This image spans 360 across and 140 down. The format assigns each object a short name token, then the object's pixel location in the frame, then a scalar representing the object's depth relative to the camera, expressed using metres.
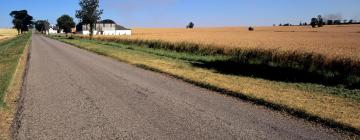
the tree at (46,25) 190.52
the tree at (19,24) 194.60
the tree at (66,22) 146.00
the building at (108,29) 146.38
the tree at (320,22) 129.50
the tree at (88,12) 85.62
